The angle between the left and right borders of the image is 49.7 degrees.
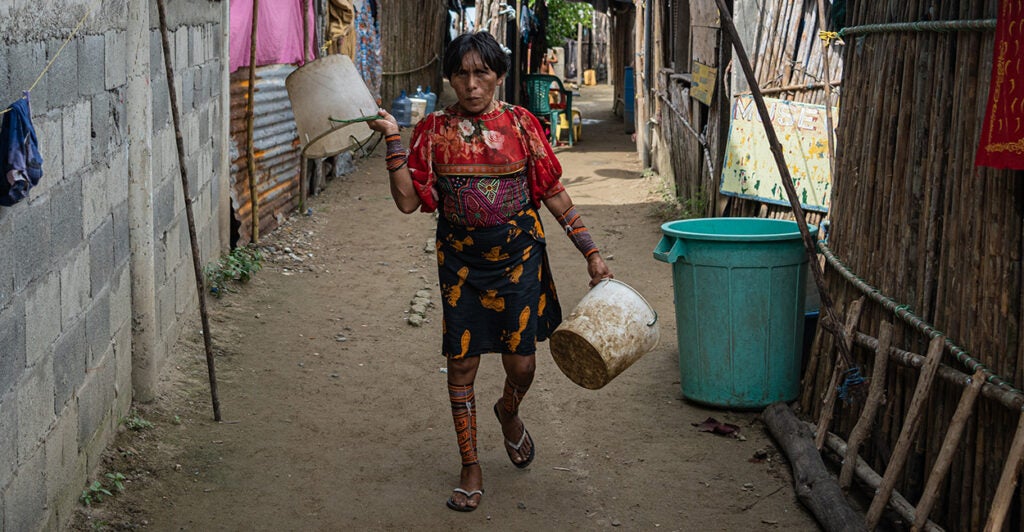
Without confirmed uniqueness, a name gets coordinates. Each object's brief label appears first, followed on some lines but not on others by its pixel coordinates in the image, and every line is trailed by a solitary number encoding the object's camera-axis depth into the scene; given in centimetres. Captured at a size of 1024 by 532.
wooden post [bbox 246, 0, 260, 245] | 829
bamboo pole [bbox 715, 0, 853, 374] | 402
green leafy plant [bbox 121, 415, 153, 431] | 468
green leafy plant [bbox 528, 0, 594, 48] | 2338
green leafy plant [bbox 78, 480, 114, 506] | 390
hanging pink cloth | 783
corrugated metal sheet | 818
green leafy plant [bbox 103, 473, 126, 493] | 408
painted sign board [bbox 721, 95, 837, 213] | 673
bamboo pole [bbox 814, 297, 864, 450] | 424
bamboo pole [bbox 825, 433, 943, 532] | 355
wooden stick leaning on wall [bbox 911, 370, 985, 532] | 321
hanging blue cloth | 278
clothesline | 322
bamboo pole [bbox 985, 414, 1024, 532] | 295
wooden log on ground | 377
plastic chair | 1560
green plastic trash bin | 487
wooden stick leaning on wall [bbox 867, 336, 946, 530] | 349
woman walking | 392
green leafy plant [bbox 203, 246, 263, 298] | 693
